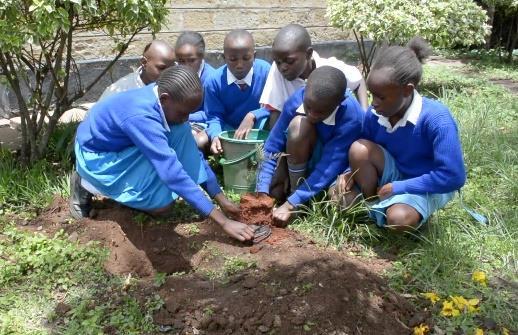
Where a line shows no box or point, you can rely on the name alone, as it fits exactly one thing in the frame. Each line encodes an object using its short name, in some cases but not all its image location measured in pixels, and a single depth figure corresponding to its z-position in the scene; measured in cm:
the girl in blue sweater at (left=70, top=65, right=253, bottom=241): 285
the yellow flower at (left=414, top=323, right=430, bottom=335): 230
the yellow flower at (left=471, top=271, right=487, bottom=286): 258
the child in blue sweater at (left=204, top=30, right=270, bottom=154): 404
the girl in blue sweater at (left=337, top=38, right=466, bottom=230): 280
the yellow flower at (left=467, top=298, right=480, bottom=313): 242
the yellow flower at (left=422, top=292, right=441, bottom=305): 251
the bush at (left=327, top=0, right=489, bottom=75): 614
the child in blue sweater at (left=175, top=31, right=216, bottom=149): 425
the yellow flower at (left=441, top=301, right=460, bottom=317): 241
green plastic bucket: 352
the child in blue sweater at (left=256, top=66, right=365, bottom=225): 305
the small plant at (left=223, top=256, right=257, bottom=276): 279
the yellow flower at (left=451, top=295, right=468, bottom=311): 244
